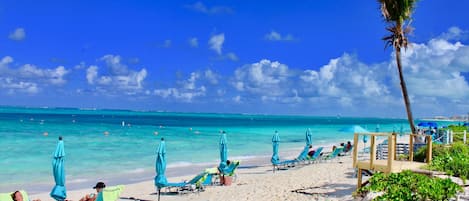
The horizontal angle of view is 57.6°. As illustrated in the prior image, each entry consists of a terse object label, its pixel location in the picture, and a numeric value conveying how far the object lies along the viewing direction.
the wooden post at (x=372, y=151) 7.62
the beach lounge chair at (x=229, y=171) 12.06
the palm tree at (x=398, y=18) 13.22
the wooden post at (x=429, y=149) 8.39
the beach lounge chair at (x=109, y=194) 7.18
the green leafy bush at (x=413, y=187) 4.55
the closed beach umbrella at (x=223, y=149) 13.30
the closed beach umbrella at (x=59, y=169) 7.91
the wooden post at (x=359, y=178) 7.66
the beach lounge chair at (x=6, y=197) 7.06
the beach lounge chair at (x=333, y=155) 17.87
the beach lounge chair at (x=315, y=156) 17.02
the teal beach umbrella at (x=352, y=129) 14.72
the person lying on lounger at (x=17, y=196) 7.15
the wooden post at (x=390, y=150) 7.36
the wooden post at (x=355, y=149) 7.79
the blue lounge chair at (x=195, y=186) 10.66
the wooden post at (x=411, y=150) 8.83
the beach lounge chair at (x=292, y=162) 15.61
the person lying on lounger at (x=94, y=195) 7.70
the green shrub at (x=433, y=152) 10.39
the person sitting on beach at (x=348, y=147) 20.11
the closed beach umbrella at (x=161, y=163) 9.96
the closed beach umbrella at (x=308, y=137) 19.65
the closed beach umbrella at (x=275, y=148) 15.55
